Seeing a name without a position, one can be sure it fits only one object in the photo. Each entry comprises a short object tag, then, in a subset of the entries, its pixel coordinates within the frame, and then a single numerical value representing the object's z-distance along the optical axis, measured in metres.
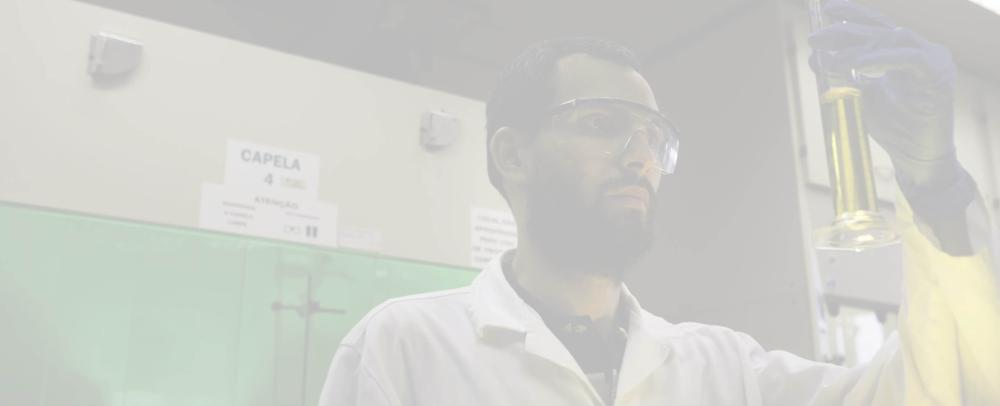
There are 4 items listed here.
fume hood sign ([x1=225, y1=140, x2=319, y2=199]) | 1.12
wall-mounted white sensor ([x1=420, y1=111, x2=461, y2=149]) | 1.28
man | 0.83
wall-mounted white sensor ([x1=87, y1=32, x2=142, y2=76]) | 1.06
